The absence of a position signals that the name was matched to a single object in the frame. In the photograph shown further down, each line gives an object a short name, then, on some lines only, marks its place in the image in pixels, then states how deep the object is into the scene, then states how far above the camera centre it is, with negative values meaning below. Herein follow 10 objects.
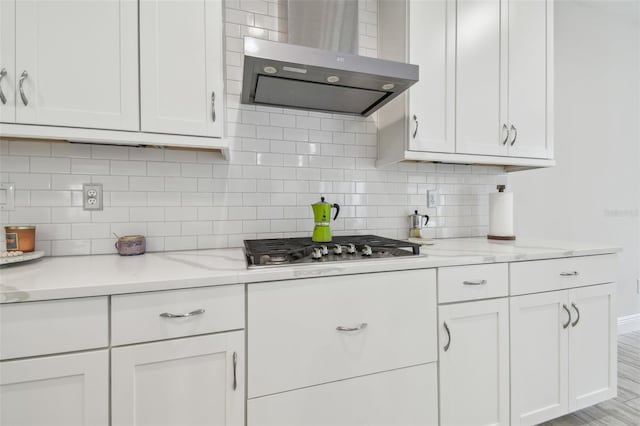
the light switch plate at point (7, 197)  1.36 +0.06
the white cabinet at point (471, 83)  1.70 +0.78
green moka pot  1.58 -0.05
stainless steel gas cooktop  1.18 -0.17
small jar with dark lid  1.27 -0.12
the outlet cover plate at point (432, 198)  2.11 +0.09
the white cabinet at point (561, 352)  1.52 -0.75
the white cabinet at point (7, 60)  1.10 +0.55
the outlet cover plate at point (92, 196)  1.46 +0.07
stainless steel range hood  1.25 +0.62
